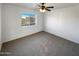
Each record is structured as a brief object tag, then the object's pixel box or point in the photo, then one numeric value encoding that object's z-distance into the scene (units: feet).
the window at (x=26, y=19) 9.12
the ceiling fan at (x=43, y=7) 6.28
